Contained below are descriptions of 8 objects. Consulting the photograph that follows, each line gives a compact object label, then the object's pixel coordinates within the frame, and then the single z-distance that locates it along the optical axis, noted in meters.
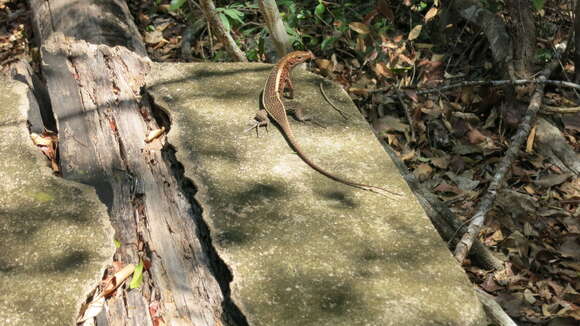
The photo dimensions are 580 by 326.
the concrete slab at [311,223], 2.26
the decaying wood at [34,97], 3.46
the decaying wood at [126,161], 2.40
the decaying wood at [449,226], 3.36
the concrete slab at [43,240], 2.28
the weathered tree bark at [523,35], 4.36
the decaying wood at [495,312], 2.61
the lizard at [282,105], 2.96
